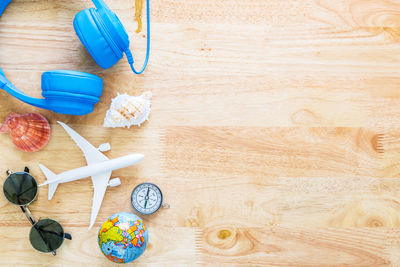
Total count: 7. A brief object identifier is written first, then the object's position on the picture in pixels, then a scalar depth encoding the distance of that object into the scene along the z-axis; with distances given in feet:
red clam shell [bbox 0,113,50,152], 3.45
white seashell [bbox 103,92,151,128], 3.45
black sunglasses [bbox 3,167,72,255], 3.50
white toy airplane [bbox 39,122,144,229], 3.49
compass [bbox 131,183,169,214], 3.55
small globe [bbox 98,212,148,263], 3.07
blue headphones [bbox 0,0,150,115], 3.05
